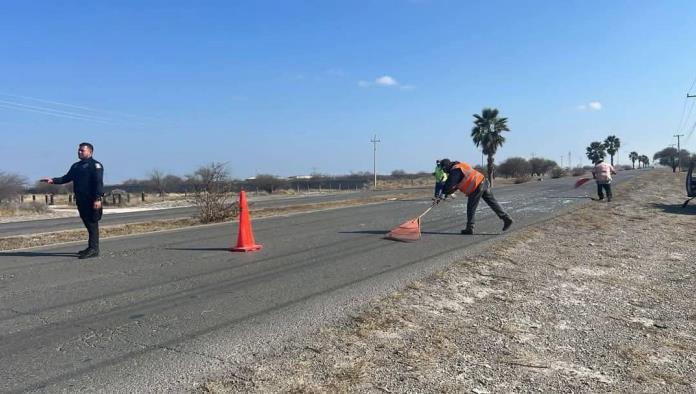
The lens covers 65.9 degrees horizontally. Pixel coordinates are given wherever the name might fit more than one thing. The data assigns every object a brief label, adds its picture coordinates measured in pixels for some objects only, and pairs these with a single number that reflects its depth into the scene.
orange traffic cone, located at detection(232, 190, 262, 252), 9.68
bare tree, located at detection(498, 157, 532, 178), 94.62
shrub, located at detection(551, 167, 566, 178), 89.38
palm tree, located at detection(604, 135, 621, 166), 131.50
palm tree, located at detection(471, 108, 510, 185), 58.59
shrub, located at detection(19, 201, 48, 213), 32.62
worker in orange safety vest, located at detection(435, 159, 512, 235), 11.35
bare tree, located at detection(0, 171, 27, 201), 39.22
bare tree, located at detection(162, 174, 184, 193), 75.12
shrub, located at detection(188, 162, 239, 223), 16.56
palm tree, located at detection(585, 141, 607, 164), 131.55
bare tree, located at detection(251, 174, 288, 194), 70.46
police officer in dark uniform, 8.84
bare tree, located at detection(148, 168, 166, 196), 71.38
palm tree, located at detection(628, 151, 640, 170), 185.38
